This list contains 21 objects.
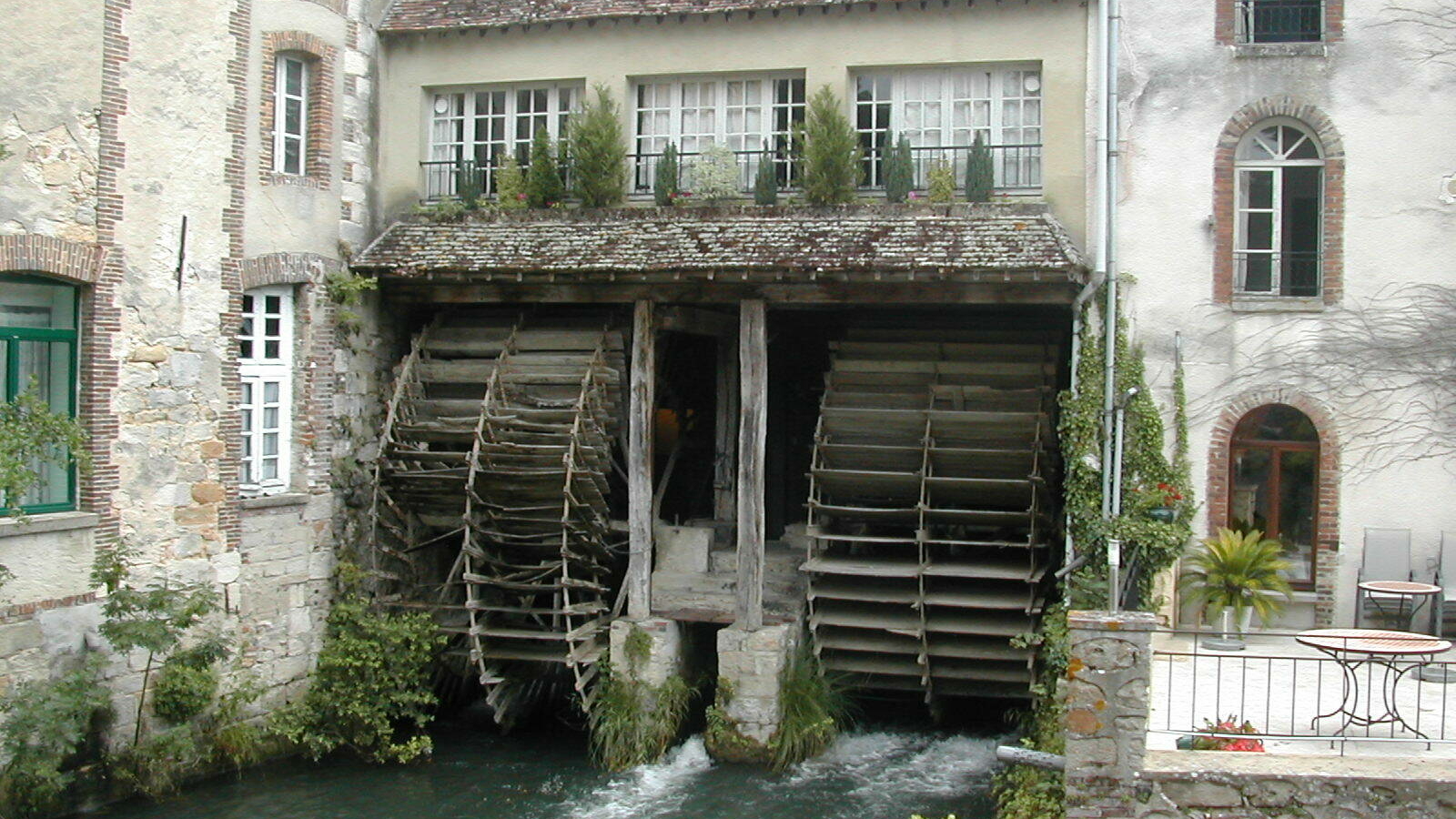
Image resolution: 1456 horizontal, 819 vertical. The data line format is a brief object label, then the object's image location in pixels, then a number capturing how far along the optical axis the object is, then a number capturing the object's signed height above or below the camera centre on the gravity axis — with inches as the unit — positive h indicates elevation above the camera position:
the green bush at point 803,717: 478.0 -107.6
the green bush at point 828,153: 494.3 +89.9
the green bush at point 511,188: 530.0 +80.6
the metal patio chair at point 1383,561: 454.0 -46.8
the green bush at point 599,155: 512.1 +91.2
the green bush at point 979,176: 491.8 +82.0
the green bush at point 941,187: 494.0 +78.6
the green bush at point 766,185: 508.1 +80.2
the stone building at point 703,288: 429.1 +39.5
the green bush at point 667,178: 517.7 +83.3
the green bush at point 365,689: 475.2 -100.2
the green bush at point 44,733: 378.0 -93.0
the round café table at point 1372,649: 324.8 -54.5
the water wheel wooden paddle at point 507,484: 489.1 -29.3
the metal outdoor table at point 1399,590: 411.2 -51.3
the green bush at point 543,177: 524.7 +84.0
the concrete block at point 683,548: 534.6 -55.0
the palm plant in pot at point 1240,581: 452.8 -54.2
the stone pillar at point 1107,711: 316.8 -67.9
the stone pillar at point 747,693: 480.1 -99.1
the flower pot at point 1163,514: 453.1 -32.8
